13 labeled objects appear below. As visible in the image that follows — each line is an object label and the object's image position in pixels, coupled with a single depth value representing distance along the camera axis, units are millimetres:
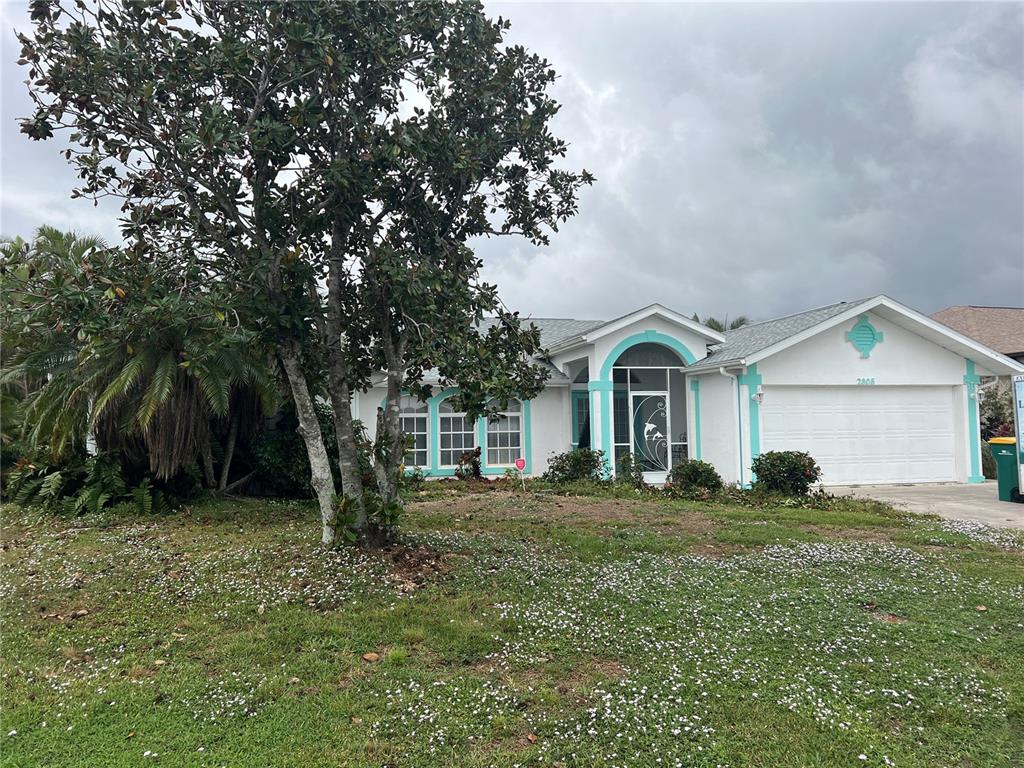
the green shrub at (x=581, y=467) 14789
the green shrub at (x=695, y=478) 13266
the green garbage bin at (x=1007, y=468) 12625
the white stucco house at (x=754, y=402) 15086
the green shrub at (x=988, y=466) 16750
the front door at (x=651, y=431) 16094
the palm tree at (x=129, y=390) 9539
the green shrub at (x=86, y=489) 10227
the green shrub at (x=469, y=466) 16000
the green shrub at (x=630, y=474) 14164
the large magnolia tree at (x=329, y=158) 6051
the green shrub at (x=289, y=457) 11648
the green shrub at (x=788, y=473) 12805
